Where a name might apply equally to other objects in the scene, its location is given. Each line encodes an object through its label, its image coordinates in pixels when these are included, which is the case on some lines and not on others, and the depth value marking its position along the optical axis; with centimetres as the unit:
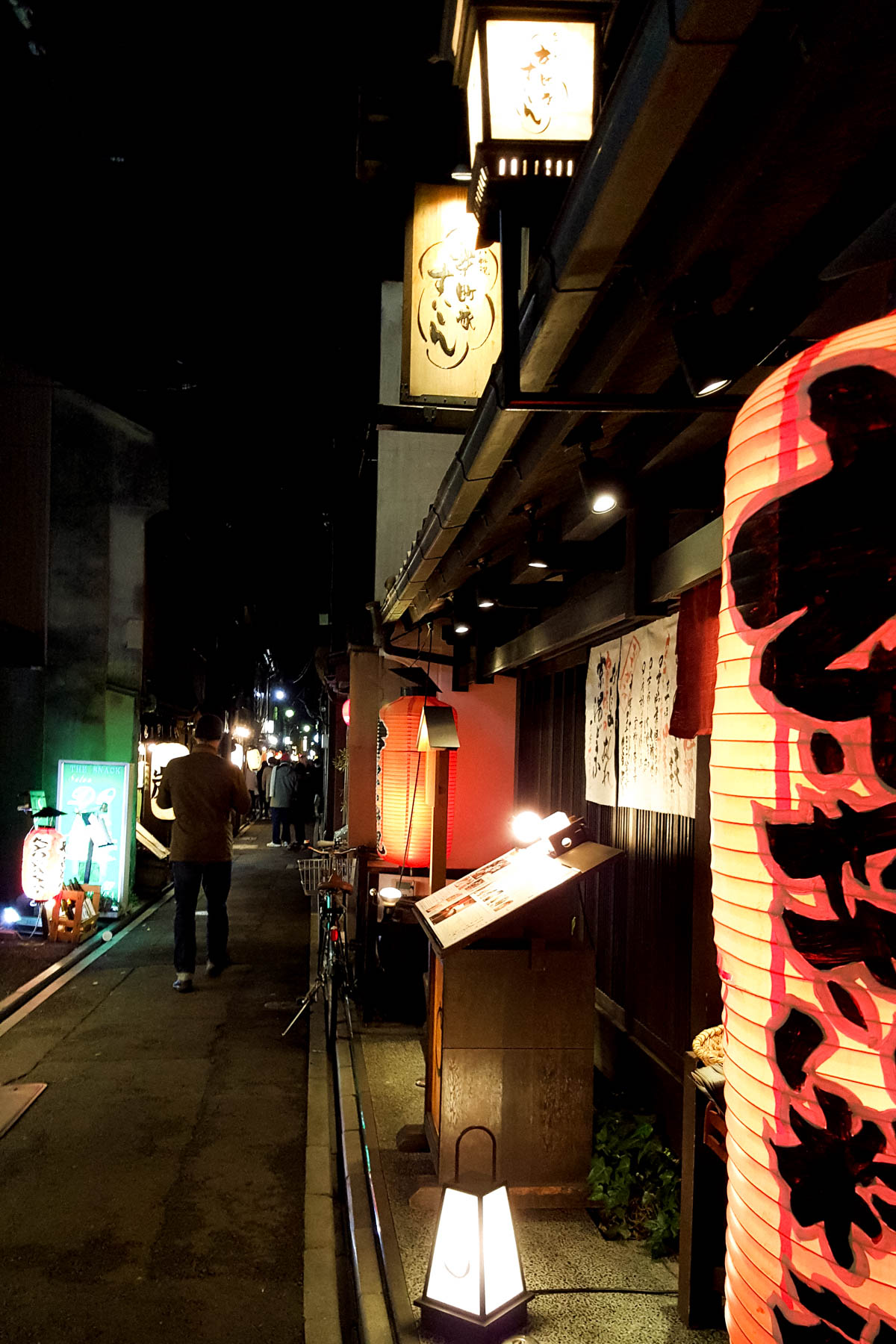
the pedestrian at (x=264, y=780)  4256
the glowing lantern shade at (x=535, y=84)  420
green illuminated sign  1664
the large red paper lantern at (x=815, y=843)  191
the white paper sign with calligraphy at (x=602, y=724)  780
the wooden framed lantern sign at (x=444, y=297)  859
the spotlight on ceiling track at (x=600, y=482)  490
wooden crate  1484
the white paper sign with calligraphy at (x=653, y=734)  637
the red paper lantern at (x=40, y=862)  1460
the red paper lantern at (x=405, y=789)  996
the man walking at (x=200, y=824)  1230
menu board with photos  611
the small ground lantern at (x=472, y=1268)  454
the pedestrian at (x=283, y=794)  2917
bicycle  955
